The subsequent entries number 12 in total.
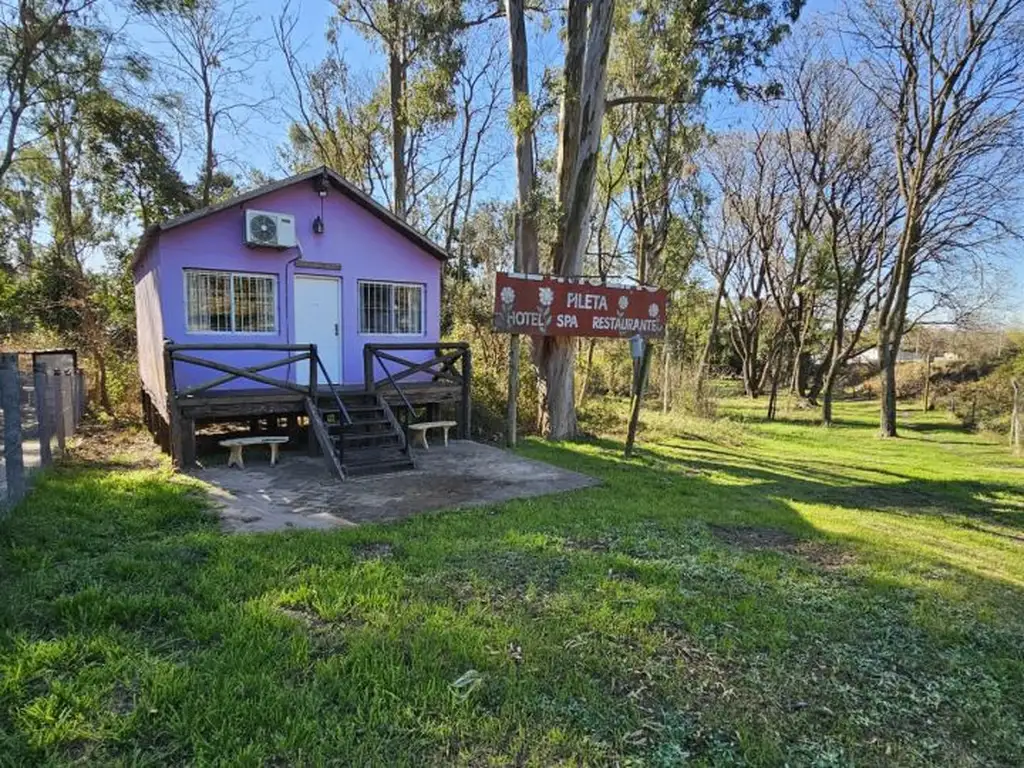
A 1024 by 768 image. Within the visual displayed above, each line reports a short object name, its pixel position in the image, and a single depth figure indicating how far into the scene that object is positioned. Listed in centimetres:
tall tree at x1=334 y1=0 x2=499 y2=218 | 1243
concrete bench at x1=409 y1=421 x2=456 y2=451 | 965
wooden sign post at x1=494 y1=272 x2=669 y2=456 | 952
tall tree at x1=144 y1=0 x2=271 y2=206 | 1603
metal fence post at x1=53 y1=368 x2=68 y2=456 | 786
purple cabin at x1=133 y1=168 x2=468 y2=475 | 860
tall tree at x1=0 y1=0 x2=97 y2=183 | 1020
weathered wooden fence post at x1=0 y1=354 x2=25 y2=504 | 502
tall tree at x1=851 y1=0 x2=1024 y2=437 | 1520
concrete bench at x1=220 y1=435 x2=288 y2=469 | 797
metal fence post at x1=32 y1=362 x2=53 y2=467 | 641
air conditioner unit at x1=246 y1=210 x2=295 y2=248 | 911
